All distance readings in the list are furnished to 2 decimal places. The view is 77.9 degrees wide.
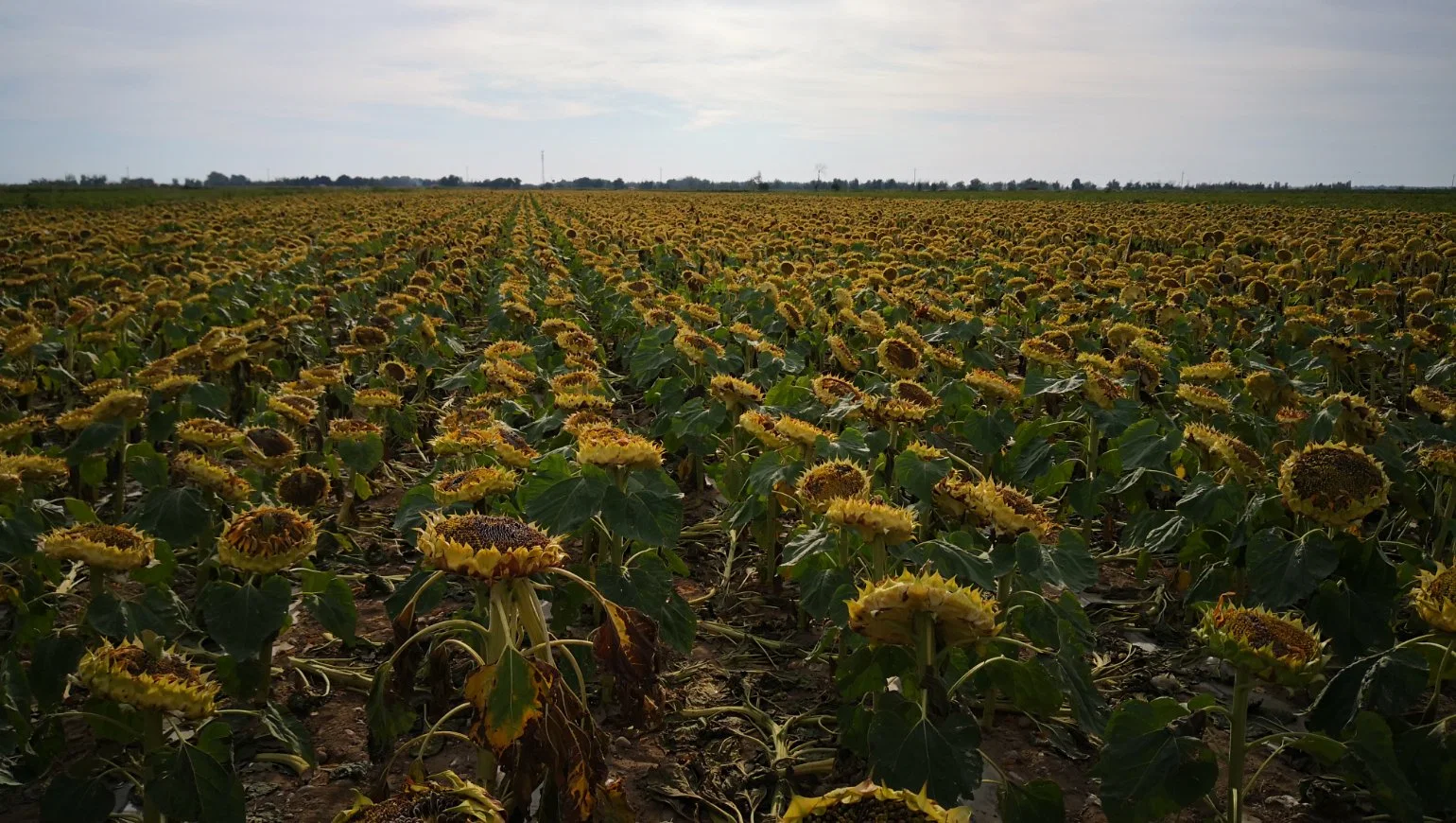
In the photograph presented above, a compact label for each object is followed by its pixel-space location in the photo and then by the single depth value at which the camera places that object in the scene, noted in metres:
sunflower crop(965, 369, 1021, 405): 4.46
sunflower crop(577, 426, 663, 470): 2.84
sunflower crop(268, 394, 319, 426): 4.34
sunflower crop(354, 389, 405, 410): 4.89
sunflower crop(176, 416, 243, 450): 3.61
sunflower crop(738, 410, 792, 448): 3.60
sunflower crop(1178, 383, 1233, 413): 4.29
